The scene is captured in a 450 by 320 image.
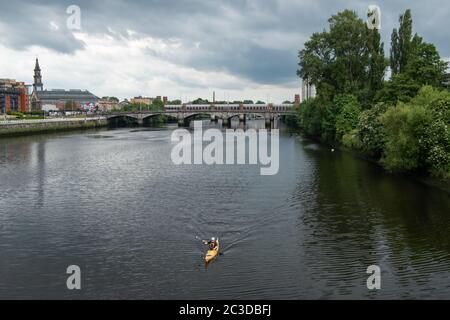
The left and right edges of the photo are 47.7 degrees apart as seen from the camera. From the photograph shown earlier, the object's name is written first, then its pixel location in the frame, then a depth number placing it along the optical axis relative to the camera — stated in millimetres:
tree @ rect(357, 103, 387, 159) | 58031
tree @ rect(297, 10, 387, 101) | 80938
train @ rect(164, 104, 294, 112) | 184125
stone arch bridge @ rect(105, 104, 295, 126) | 183000
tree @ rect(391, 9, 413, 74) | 72562
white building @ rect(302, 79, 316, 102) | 88425
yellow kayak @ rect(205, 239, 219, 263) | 25652
